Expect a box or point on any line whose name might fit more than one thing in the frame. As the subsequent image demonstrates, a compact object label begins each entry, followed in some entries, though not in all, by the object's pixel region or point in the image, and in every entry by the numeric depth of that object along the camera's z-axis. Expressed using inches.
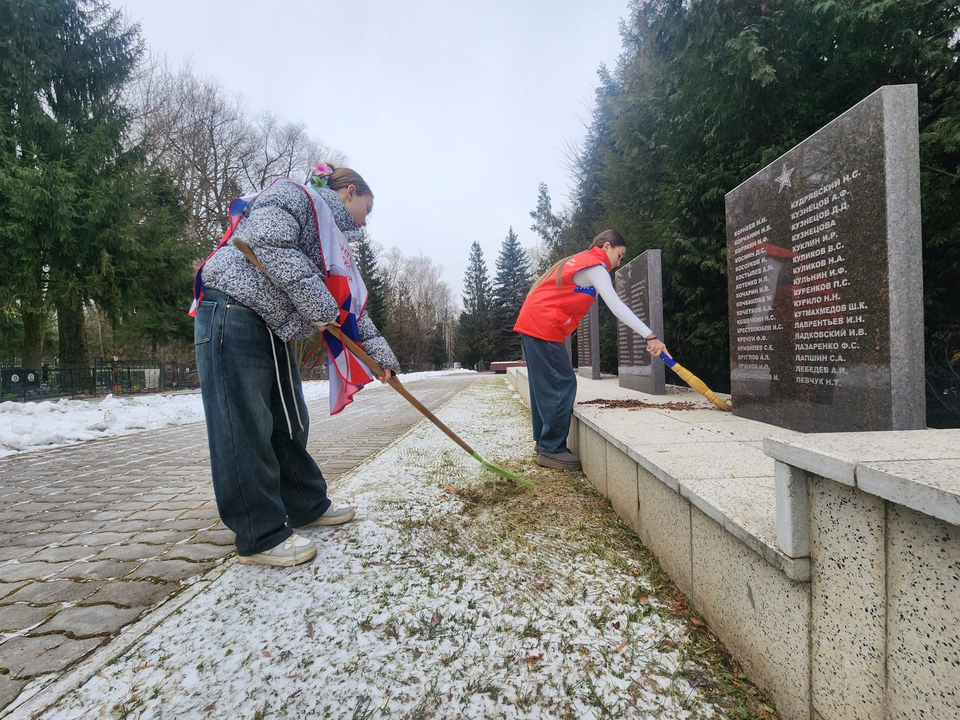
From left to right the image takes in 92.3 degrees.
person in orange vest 129.4
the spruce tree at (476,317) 1831.9
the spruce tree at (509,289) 1776.6
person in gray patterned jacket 70.1
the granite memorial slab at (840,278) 90.7
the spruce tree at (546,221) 1144.8
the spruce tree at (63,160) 359.3
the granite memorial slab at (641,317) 235.8
